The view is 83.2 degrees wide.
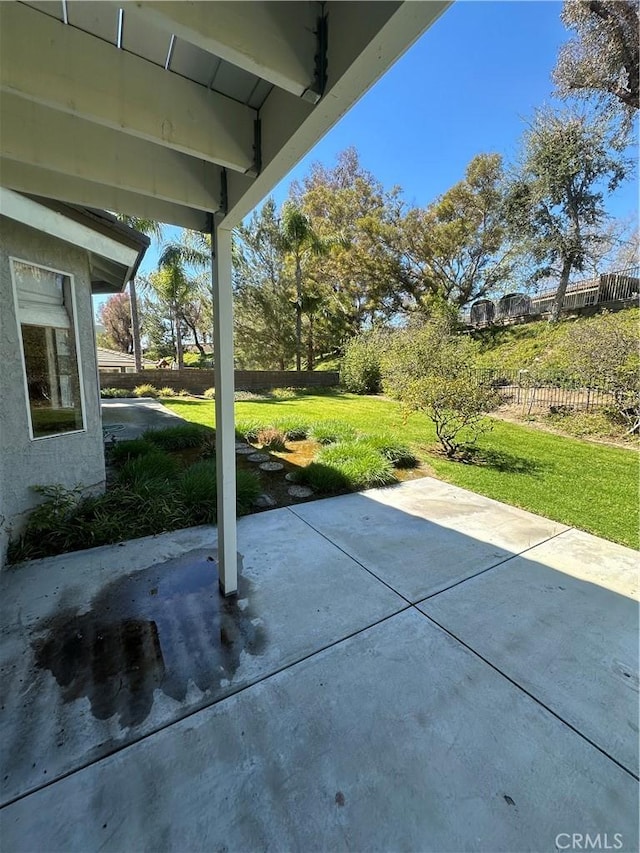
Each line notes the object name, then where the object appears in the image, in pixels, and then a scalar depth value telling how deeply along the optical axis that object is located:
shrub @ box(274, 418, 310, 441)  7.42
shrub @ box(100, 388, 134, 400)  14.04
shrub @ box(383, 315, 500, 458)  6.02
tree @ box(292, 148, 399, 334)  22.52
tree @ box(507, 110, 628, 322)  15.38
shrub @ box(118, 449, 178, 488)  4.41
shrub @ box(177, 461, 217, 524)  3.84
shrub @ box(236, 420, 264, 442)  7.18
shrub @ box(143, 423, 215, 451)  6.30
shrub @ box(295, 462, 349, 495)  4.83
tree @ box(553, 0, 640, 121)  12.30
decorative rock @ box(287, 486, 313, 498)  4.72
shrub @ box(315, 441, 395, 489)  5.09
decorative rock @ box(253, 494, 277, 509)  4.33
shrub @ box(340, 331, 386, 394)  15.81
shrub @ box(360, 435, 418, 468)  5.97
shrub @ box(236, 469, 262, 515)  4.20
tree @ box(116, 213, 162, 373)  12.75
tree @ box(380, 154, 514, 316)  19.92
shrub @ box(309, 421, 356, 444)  6.97
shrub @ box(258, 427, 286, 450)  6.77
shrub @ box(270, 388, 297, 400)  15.57
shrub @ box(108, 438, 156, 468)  5.26
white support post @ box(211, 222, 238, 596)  2.36
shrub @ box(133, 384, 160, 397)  14.58
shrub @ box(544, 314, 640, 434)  7.80
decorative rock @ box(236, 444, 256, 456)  6.40
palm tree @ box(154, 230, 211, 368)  15.45
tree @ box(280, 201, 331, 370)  17.42
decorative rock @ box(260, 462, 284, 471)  5.63
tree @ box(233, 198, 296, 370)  21.00
